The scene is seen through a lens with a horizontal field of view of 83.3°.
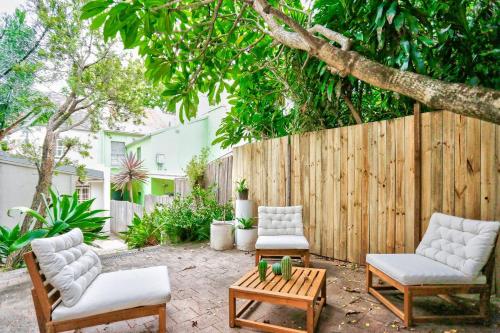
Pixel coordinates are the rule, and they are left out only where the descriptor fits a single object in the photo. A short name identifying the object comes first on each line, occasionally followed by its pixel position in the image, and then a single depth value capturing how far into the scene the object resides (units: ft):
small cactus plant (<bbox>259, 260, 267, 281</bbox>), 8.16
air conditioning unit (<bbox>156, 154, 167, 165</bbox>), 38.72
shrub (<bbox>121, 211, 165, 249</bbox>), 18.80
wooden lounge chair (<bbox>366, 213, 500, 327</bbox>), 7.48
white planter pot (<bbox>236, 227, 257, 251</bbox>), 15.64
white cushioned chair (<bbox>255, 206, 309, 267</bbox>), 11.76
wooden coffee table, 6.92
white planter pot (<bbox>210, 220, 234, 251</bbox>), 15.87
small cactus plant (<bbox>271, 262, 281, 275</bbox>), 8.56
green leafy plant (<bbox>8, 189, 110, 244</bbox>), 11.89
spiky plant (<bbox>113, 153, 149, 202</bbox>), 35.29
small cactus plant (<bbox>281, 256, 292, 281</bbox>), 8.25
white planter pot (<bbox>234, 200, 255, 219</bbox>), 16.61
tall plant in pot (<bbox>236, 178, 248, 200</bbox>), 17.03
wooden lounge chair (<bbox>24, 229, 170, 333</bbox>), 6.11
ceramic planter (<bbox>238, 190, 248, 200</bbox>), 17.03
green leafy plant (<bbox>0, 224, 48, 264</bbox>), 9.41
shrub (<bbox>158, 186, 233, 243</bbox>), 17.93
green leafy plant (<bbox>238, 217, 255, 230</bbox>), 15.96
